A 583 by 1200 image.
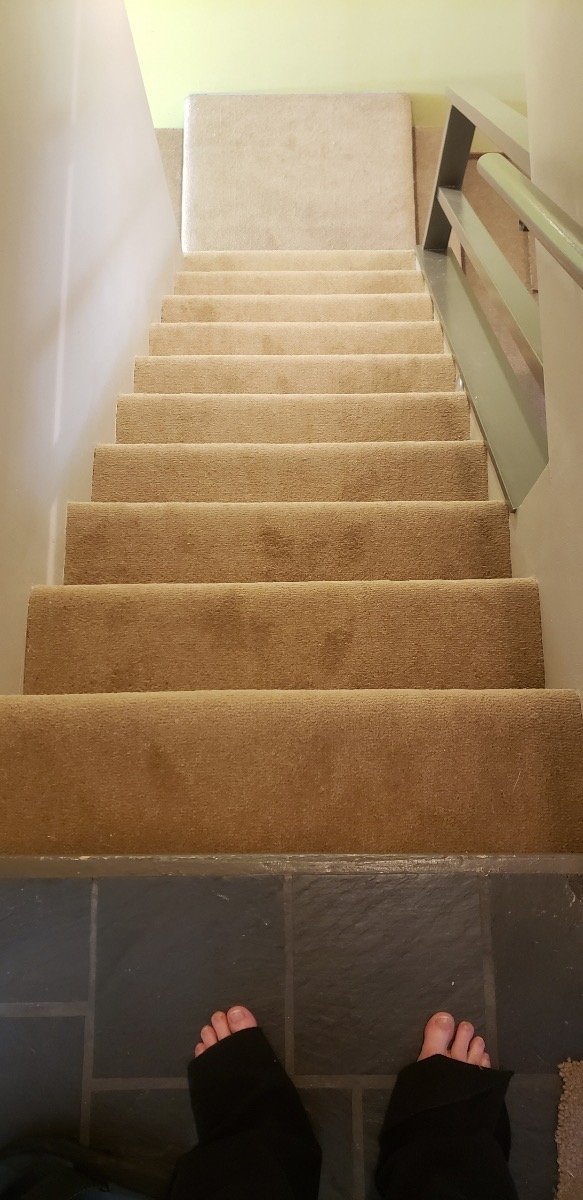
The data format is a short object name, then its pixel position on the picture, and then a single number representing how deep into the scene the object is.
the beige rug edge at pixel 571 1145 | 0.93
